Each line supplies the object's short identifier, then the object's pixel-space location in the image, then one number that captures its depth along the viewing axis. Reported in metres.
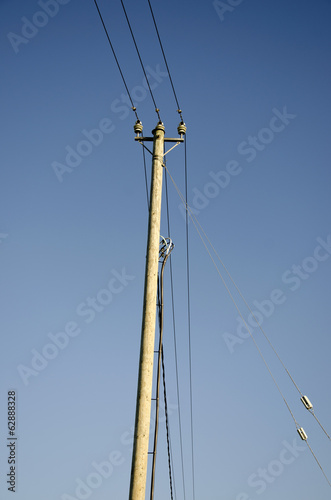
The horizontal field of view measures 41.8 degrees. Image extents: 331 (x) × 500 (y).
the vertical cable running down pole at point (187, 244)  12.56
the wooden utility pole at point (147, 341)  5.79
